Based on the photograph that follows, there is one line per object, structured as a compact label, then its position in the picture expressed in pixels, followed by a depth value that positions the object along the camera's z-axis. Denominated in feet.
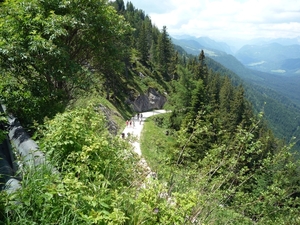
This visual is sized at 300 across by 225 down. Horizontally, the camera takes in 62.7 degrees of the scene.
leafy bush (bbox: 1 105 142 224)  9.47
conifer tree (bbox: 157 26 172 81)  249.55
